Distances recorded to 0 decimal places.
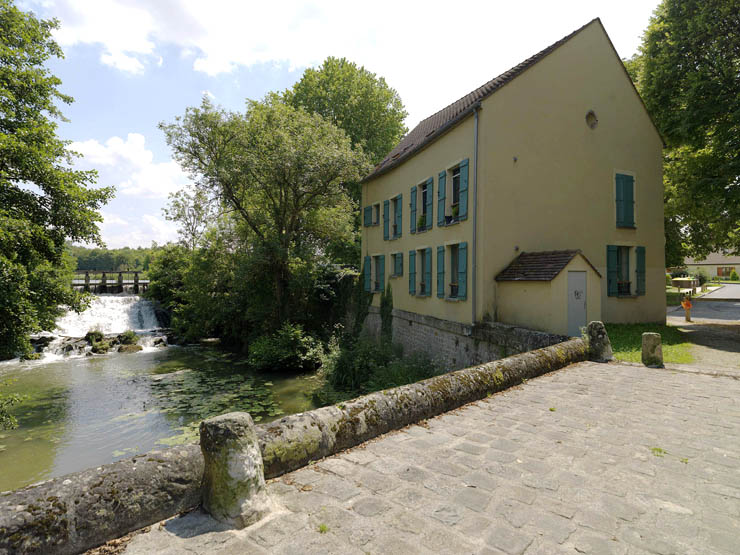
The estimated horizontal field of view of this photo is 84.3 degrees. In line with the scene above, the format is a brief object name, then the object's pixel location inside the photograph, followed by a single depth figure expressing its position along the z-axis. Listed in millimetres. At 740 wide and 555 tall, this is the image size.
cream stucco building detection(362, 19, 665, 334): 11516
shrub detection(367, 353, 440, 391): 12504
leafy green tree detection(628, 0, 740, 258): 13047
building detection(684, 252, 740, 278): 52219
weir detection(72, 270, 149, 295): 31250
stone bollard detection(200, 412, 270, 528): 2514
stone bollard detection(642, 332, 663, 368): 7551
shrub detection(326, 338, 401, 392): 13930
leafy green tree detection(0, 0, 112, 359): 7867
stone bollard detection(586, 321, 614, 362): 8008
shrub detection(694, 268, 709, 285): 42931
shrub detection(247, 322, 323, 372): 16500
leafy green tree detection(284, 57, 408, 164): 26328
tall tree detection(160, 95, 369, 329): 17562
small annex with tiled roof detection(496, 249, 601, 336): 10180
